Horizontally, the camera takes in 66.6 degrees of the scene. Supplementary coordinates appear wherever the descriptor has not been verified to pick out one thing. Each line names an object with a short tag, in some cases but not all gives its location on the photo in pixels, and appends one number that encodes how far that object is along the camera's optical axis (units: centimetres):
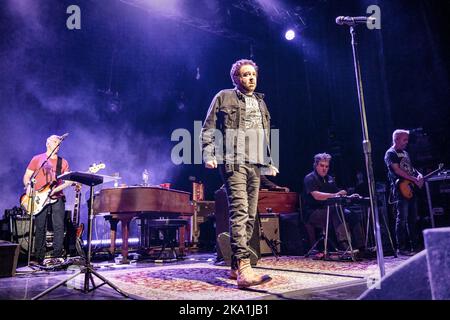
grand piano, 573
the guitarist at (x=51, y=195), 600
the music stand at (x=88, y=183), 299
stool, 649
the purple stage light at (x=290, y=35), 993
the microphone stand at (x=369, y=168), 256
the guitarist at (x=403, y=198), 591
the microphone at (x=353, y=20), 297
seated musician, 555
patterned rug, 280
